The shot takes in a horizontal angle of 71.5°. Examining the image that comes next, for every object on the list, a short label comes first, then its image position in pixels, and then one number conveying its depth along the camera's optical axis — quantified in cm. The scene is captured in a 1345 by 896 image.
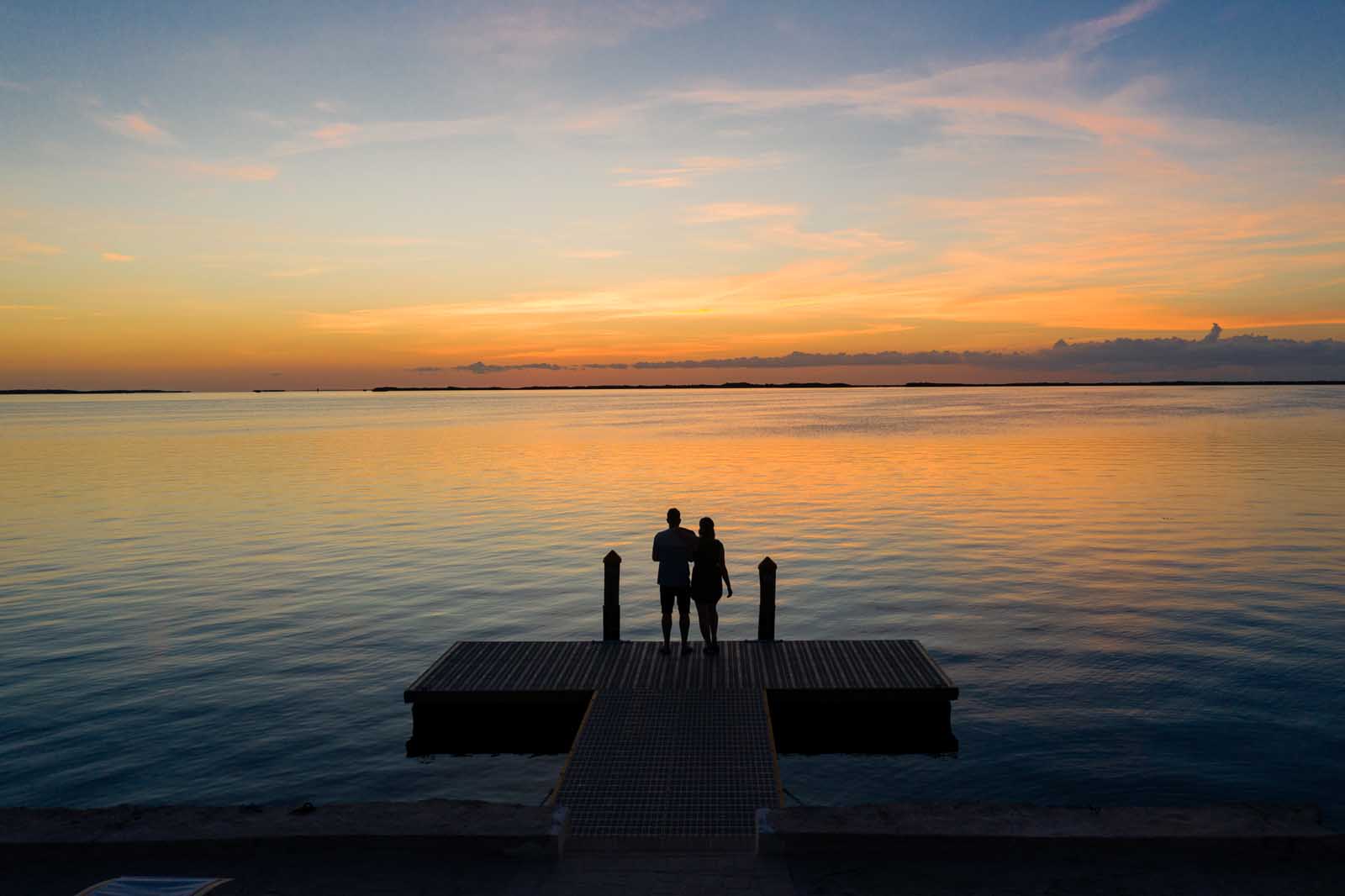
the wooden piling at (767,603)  1711
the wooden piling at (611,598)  1723
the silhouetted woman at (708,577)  1520
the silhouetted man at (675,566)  1509
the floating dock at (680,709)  1102
